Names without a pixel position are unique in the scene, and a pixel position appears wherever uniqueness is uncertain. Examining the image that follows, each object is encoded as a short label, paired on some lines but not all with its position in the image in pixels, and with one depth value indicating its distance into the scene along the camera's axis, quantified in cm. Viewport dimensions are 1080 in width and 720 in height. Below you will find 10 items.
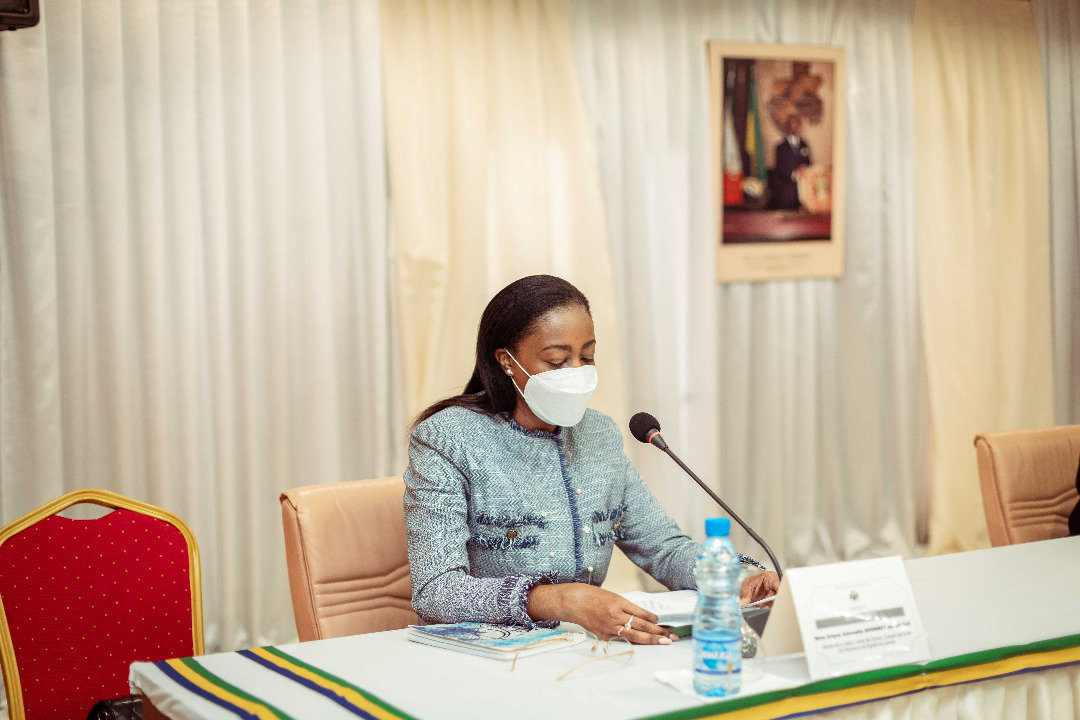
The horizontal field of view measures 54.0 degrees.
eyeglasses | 163
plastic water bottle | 144
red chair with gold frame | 197
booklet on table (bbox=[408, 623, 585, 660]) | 167
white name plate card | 151
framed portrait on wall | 464
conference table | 143
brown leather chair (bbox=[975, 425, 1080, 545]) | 275
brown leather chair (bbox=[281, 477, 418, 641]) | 209
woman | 194
